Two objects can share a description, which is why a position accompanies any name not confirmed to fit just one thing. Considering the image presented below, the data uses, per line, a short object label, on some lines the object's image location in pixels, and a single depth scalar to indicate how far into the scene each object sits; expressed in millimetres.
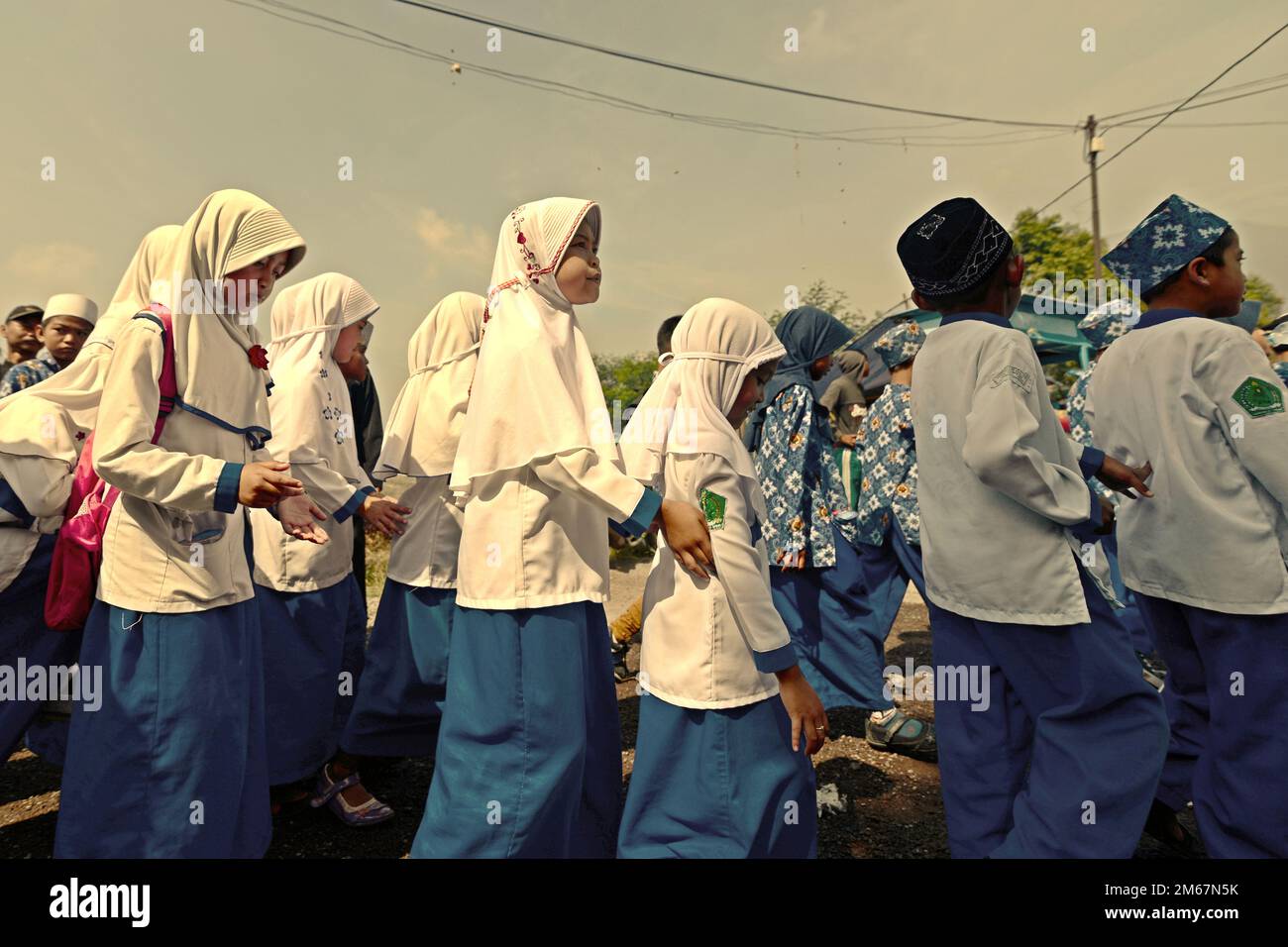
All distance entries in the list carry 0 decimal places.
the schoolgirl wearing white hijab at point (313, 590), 3037
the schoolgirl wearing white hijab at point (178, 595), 1947
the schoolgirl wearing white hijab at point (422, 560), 3189
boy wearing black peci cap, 2025
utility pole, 19197
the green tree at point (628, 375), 11952
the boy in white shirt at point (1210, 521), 2273
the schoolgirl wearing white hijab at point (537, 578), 2023
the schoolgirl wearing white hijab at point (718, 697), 2027
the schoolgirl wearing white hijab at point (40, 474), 2482
